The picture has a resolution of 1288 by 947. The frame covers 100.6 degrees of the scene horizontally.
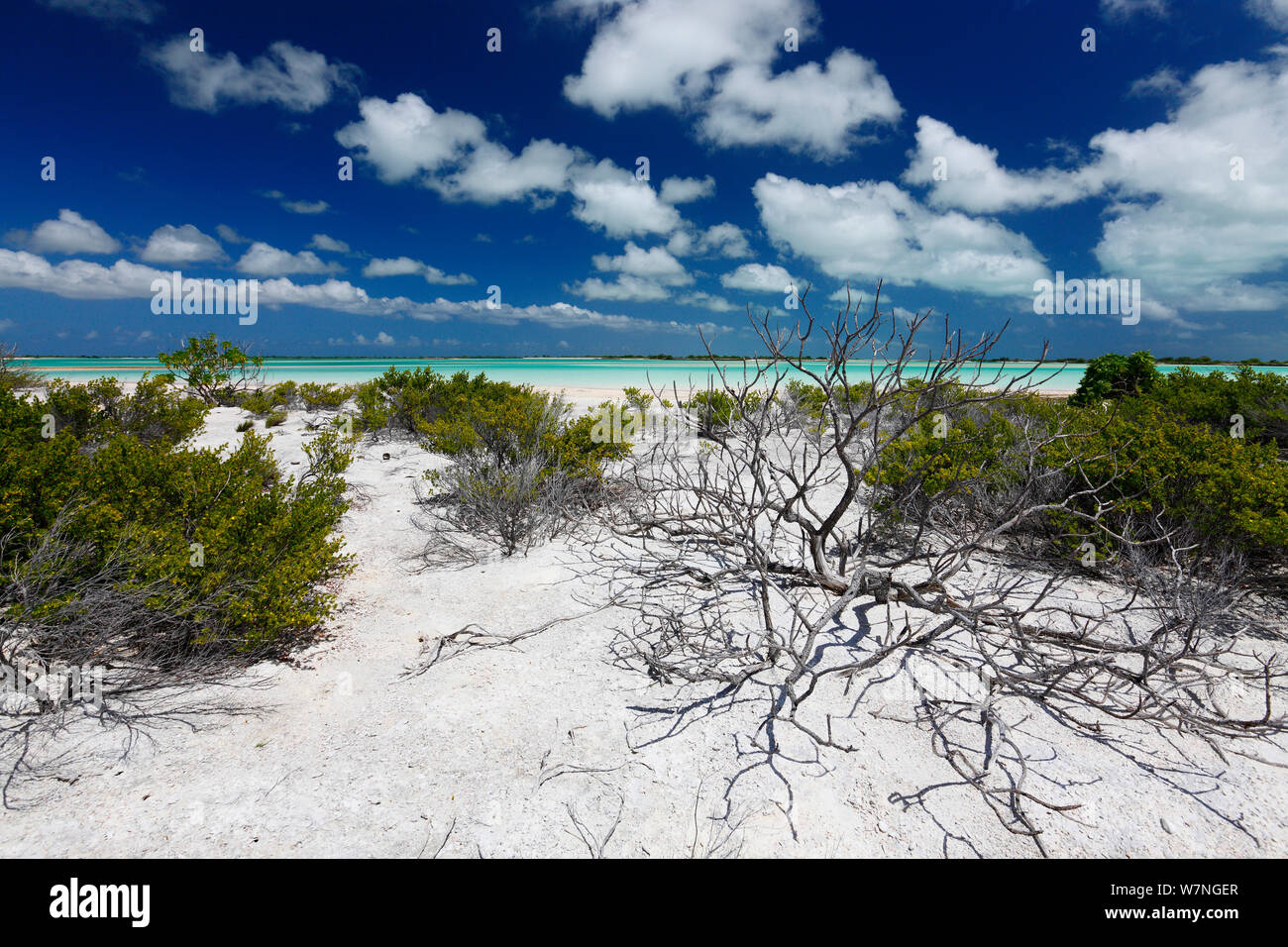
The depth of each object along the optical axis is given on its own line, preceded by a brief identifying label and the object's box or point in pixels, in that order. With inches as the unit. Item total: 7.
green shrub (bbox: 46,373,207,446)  292.2
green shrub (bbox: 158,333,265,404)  619.8
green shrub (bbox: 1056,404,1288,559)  164.2
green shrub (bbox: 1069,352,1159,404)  483.8
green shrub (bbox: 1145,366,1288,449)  294.7
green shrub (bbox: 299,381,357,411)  582.2
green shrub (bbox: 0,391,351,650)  129.5
